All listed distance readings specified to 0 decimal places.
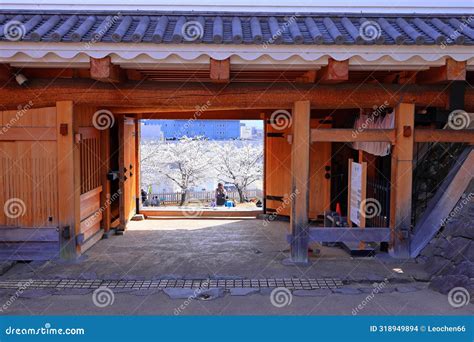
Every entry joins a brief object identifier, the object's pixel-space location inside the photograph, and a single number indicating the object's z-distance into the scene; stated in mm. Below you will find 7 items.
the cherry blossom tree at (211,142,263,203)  29781
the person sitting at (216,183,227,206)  18328
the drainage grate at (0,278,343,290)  5145
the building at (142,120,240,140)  34594
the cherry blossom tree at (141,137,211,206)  29828
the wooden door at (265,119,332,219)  9438
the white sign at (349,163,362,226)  6555
